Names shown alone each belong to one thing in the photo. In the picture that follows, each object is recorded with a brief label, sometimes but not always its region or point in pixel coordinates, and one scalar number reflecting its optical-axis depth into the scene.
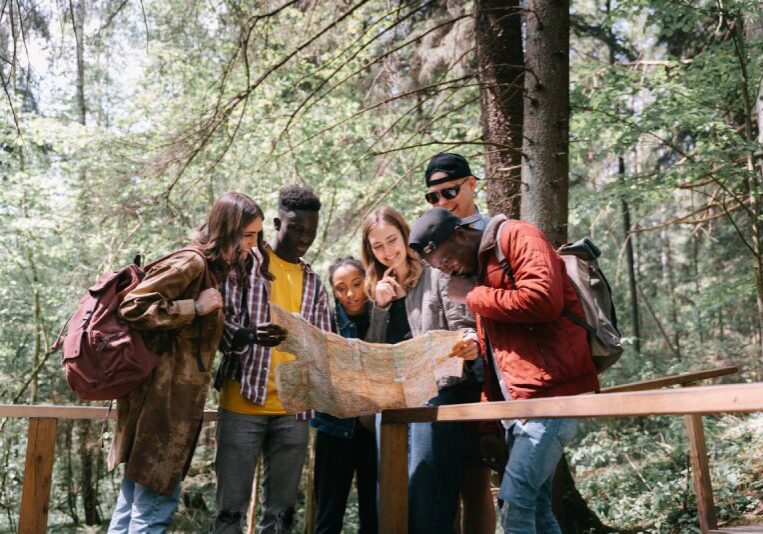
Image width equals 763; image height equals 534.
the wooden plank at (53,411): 3.31
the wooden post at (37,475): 3.46
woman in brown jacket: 2.68
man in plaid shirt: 3.00
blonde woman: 2.89
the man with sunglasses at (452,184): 3.28
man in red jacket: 2.41
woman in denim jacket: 3.47
